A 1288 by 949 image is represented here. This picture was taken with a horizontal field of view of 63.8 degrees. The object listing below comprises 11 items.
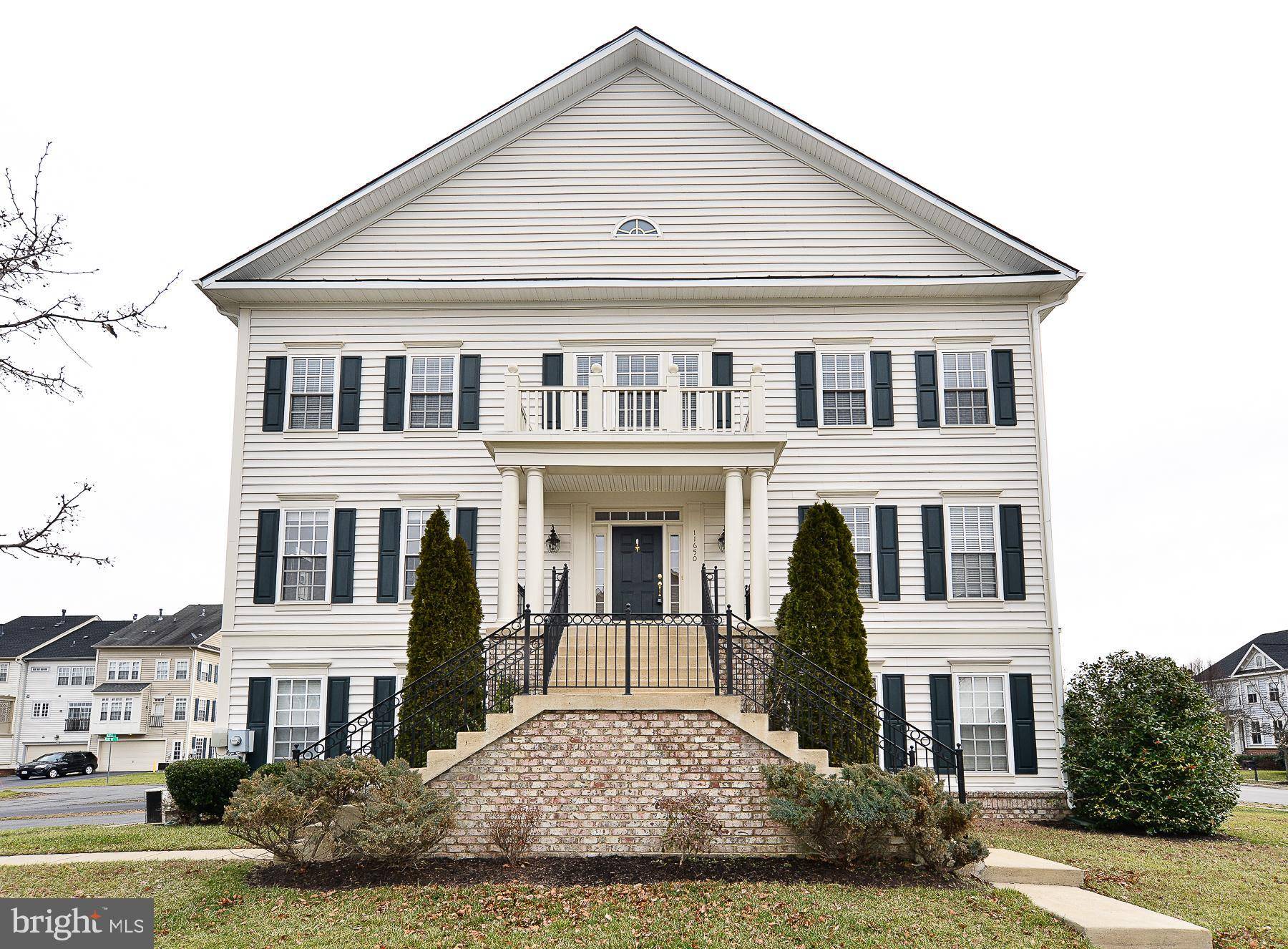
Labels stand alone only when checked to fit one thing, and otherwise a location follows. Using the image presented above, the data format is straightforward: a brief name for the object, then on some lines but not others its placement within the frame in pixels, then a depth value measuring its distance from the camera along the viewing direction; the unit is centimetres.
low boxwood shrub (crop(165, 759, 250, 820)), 1549
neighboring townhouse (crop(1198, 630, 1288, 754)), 6131
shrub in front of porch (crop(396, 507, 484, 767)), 1260
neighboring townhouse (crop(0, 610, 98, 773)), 5966
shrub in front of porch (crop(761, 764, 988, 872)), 1042
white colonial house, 1758
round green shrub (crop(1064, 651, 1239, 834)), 1559
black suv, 4762
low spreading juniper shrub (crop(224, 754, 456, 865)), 1038
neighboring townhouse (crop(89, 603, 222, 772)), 5791
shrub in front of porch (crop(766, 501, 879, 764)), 1248
